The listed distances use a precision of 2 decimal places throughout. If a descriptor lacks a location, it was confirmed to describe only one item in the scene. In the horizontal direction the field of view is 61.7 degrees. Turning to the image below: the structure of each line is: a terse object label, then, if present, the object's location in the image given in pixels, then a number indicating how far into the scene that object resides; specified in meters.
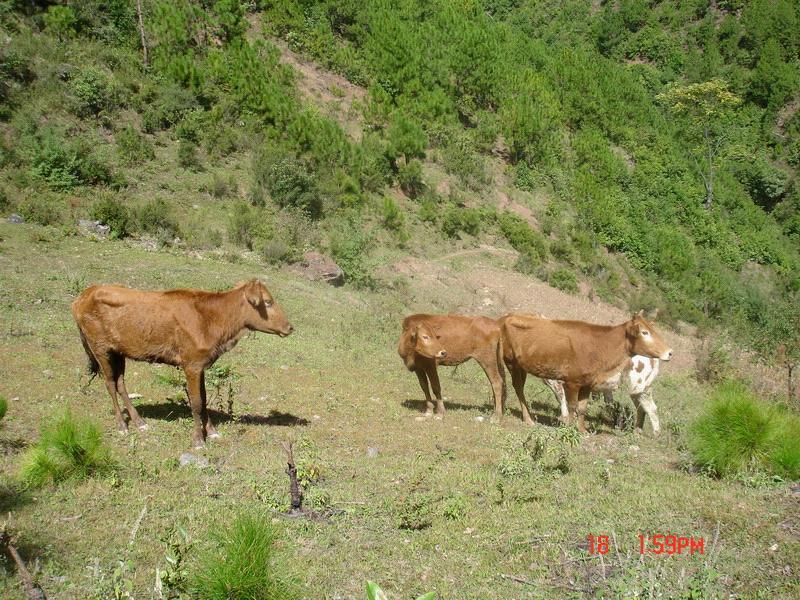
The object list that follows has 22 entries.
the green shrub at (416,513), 6.59
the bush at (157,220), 21.23
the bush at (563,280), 29.84
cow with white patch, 11.76
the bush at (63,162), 22.23
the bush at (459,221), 31.05
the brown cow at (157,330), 8.65
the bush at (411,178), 32.34
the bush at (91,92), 26.56
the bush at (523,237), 31.84
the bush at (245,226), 23.03
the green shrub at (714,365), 18.58
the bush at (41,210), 19.61
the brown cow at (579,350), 11.00
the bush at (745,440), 7.59
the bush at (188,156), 26.48
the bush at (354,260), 22.67
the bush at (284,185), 26.39
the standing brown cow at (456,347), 11.50
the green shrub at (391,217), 29.17
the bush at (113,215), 20.47
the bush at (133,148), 25.56
